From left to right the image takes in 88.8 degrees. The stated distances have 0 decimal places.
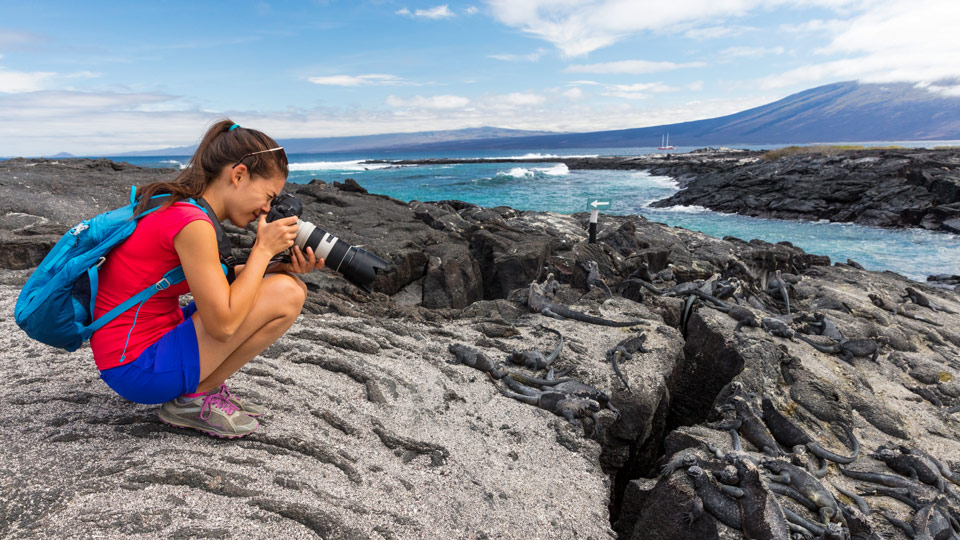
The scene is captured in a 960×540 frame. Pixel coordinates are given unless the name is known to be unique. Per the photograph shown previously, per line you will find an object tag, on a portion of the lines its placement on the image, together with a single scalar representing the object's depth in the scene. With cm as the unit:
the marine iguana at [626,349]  446
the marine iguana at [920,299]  796
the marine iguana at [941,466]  342
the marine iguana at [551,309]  524
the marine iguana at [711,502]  265
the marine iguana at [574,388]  385
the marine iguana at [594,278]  663
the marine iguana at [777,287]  753
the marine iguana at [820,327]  555
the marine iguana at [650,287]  644
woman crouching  190
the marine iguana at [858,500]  298
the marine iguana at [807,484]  283
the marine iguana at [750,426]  358
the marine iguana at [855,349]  509
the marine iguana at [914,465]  332
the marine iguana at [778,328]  517
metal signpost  968
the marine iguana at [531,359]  421
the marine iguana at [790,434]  353
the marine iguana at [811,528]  259
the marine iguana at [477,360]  407
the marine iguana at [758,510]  253
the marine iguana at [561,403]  368
